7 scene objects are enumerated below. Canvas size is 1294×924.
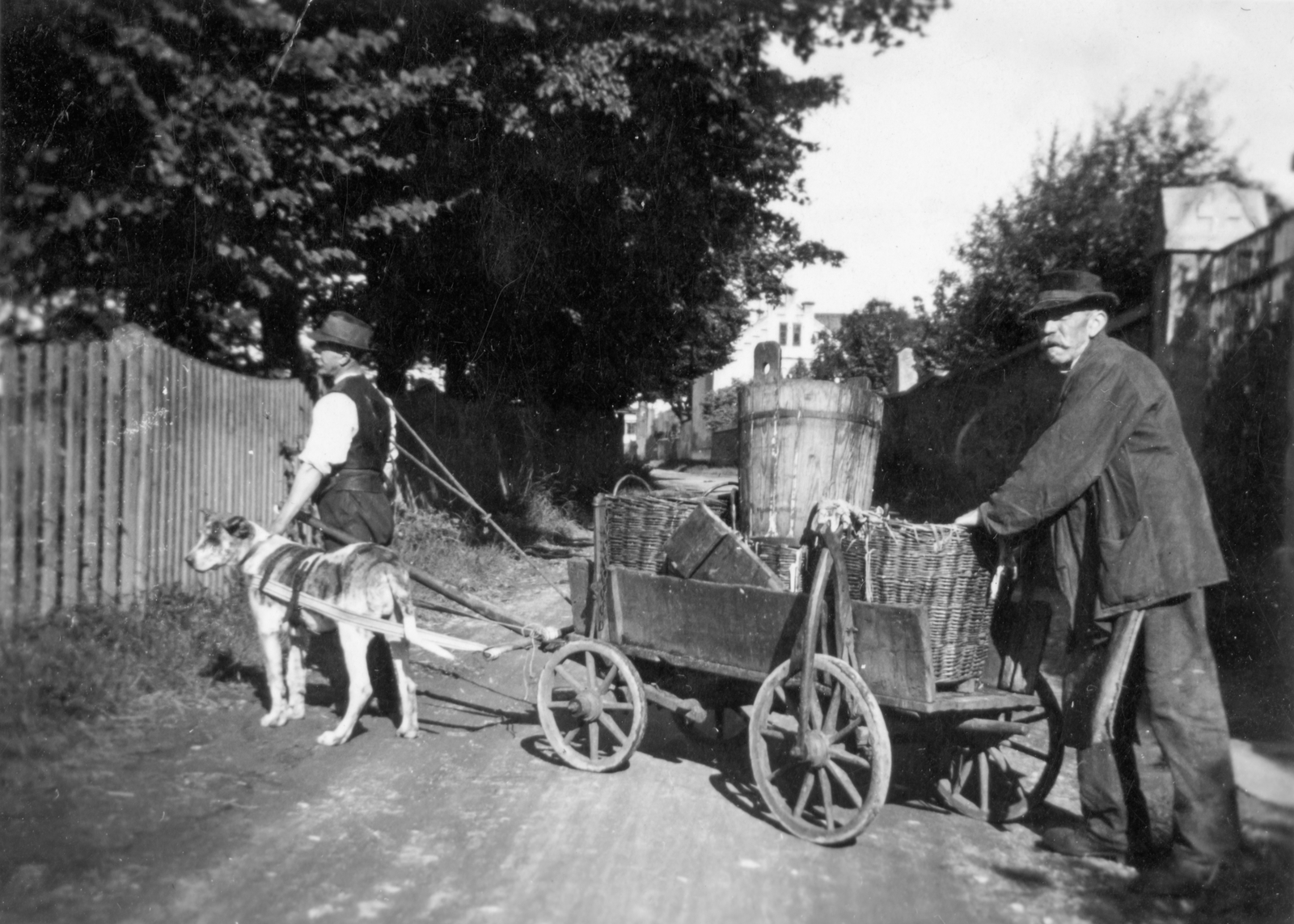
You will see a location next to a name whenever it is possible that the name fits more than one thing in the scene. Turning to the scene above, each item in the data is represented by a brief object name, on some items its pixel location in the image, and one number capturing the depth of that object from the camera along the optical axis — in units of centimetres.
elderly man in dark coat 364
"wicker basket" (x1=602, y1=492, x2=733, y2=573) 487
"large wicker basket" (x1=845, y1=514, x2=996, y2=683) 399
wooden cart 388
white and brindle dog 502
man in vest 527
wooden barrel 512
